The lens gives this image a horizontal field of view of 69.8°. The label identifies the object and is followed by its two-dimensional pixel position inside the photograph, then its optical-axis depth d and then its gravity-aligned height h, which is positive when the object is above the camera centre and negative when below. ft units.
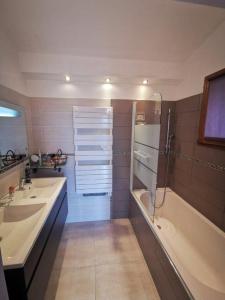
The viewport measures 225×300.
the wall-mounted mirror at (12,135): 5.05 -0.38
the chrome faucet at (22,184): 5.61 -2.10
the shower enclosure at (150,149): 6.34 -1.04
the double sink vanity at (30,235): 2.89 -2.61
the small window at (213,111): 5.17 +0.51
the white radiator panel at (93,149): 7.35 -1.10
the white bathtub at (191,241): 3.63 -3.93
